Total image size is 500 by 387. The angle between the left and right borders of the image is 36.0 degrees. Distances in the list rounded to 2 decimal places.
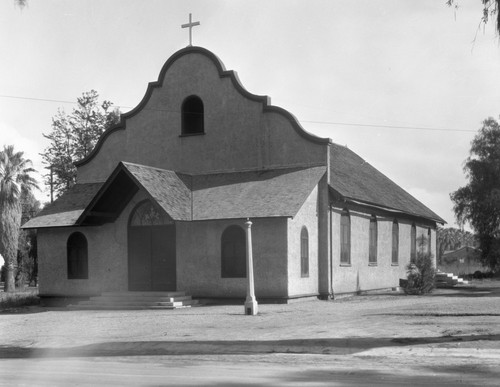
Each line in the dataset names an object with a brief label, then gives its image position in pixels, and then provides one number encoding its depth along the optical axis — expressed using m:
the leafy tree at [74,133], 48.72
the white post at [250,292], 21.05
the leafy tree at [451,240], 156.75
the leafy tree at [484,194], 51.97
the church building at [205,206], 25.49
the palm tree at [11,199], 53.56
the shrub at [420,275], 29.70
